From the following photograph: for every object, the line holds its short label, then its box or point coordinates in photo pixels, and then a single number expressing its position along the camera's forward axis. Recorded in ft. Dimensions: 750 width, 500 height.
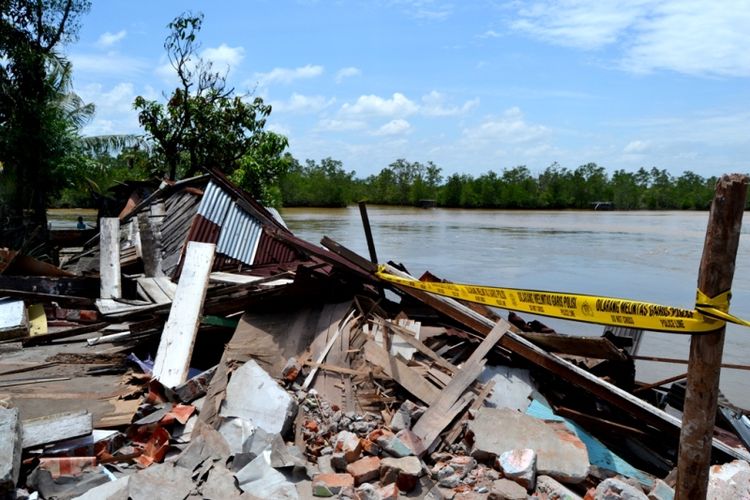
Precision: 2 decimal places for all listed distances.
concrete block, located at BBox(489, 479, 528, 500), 13.12
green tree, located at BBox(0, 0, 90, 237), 53.57
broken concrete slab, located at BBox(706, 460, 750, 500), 13.87
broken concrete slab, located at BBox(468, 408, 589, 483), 14.37
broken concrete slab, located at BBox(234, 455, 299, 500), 13.17
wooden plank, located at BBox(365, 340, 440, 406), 16.93
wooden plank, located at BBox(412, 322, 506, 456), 15.60
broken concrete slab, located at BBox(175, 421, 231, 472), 14.16
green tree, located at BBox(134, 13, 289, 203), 66.03
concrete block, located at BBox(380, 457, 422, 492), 13.66
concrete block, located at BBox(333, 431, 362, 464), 14.42
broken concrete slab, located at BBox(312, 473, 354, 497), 13.32
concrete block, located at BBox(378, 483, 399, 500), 12.96
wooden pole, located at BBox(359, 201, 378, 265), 22.20
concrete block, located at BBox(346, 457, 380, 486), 13.87
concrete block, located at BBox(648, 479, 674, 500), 13.43
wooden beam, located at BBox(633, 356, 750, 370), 21.19
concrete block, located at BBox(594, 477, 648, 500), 13.01
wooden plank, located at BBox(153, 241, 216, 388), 18.71
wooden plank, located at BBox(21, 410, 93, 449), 13.98
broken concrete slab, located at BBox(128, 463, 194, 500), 12.74
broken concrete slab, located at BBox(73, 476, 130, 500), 12.57
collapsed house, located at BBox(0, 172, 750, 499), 13.70
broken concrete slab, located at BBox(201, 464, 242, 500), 13.01
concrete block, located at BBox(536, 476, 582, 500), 13.51
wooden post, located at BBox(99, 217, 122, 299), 27.66
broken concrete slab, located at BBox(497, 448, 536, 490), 13.62
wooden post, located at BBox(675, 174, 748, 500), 10.58
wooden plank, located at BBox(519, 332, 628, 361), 17.88
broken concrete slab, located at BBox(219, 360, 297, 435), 15.78
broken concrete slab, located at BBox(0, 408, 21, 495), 11.60
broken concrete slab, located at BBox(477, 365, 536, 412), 17.12
